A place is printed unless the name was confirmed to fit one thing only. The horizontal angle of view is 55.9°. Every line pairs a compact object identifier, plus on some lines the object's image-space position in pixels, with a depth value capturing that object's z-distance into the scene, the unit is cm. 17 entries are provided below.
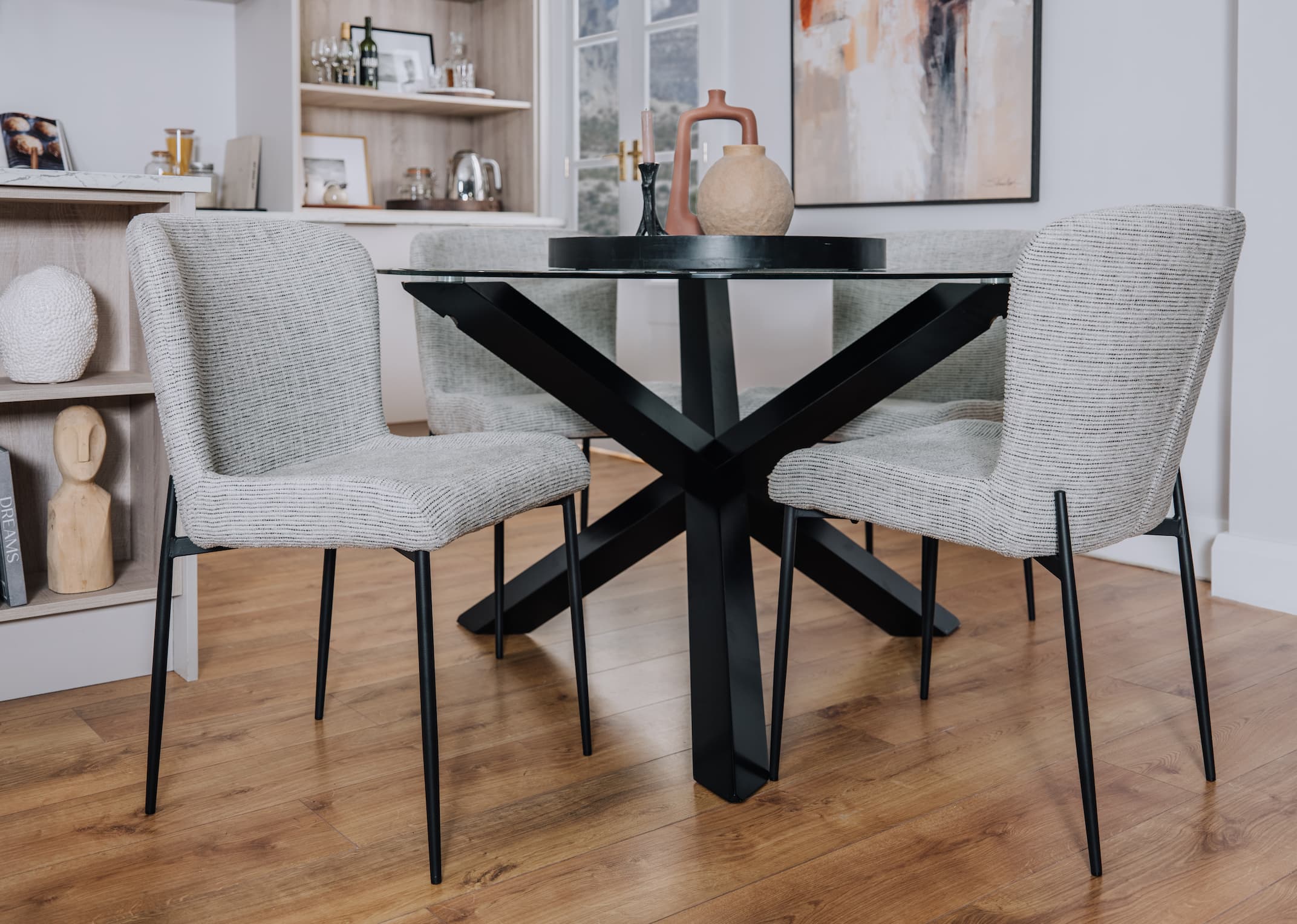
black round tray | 177
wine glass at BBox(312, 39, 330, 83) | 446
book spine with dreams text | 210
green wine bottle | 458
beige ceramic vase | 196
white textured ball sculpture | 209
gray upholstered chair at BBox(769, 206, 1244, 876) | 144
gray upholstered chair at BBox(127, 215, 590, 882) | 156
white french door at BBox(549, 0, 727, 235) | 438
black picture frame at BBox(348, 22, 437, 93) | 470
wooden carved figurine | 215
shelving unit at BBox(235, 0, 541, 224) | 426
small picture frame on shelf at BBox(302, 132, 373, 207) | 459
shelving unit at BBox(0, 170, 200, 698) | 212
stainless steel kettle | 484
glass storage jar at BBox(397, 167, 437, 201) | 480
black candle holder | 204
